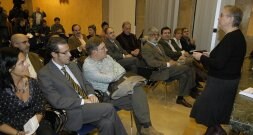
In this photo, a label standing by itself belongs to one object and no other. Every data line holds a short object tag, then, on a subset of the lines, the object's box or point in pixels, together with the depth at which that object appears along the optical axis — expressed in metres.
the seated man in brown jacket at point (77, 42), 4.38
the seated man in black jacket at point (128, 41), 4.74
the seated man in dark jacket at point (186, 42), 4.70
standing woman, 2.11
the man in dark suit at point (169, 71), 3.68
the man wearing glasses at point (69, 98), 2.14
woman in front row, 1.82
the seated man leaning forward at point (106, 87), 2.67
